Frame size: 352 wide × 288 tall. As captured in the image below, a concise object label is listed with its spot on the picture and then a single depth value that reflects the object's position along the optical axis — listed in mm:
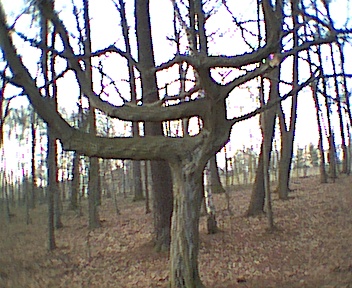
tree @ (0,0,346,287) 8703
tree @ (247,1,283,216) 17500
